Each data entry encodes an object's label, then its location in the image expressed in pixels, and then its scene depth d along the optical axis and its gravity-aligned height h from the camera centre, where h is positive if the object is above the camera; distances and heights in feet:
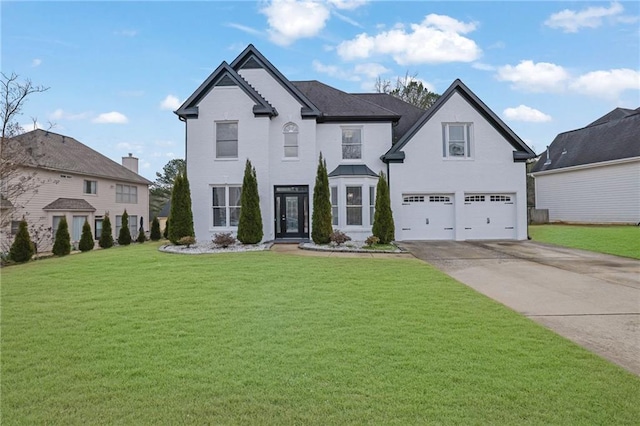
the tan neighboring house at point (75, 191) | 74.79 +7.46
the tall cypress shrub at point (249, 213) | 49.21 +0.76
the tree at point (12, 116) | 46.09 +14.01
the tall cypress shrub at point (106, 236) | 63.98 -2.63
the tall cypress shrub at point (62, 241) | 53.57 -2.87
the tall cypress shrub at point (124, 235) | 67.92 -2.67
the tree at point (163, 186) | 165.27 +15.63
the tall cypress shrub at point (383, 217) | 49.01 -0.03
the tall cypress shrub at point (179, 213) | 50.06 +0.92
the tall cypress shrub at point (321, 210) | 49.21 +1.03
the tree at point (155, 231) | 81.35 -2.45
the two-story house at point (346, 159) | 53.88 +8.80
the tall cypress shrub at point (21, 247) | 47.55 -3.20
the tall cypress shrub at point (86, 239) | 61.82 -3.03
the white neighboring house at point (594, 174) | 74.13 +8.90
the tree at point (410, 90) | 113.19 +39.37
